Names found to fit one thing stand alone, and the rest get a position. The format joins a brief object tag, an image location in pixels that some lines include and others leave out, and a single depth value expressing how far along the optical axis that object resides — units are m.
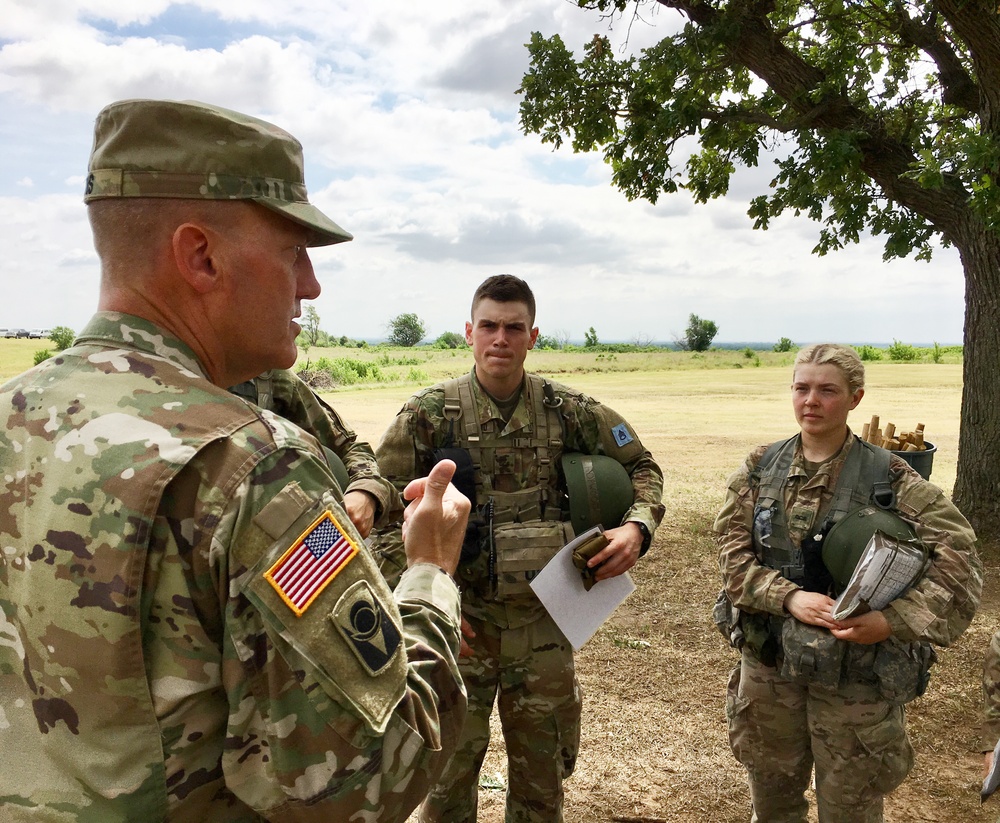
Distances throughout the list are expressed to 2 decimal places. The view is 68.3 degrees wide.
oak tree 7.35
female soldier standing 2.89
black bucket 7.47
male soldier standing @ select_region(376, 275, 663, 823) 3.38
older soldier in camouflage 1.16
